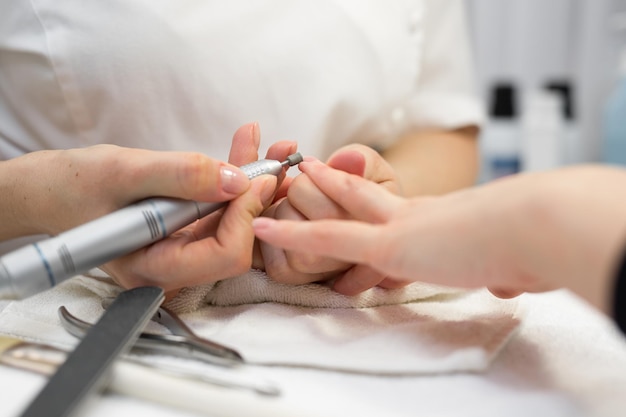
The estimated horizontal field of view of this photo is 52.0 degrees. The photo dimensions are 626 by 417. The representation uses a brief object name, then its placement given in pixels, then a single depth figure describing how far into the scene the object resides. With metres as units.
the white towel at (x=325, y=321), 0.34
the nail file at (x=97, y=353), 0.28
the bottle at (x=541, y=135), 1.09
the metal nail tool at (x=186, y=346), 0.34
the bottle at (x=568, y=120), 1.21
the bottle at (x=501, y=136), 1.17
